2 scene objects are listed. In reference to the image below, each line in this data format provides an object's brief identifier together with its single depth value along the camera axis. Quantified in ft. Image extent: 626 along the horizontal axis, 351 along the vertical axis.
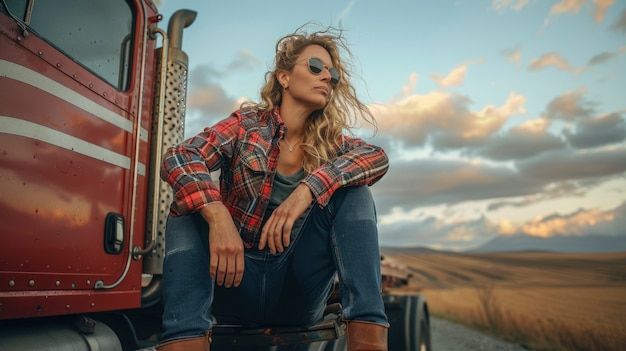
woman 5.32
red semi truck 5.89
